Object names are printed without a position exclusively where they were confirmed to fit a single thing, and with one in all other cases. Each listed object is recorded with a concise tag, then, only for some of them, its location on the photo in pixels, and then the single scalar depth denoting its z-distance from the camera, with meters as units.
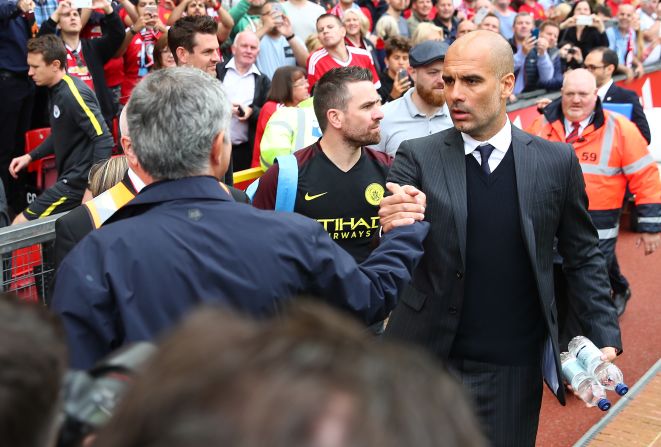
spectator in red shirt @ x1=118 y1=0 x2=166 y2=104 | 8.20
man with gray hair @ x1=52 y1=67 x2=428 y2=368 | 2.29
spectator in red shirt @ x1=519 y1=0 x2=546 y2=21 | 14.62
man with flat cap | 5.86
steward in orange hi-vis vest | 6.41
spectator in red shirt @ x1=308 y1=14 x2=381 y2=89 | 8.41
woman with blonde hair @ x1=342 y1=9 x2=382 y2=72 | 9.49
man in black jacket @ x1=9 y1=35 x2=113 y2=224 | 6.67
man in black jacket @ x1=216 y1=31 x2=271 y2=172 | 7.77
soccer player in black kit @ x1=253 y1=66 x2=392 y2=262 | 4.74
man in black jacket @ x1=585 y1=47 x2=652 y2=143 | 8.03
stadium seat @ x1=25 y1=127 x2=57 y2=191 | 7.37
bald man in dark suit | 3.67
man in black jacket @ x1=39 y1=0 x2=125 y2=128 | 7.72
